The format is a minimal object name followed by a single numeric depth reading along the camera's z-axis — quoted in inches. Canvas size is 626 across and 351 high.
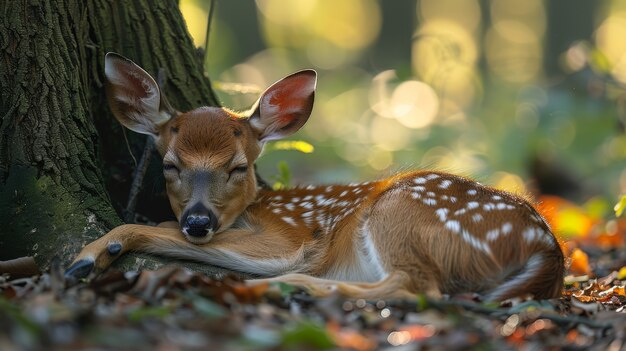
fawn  354.9
